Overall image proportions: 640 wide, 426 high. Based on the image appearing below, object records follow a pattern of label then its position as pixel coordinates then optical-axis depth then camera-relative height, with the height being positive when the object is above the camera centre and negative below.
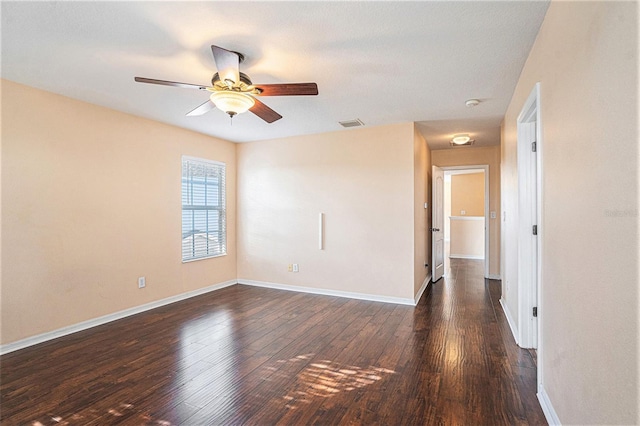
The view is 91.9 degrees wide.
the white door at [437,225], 5.52 -0.23
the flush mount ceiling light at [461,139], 4.77 +1.14
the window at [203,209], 4.67 +0.07
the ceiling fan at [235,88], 2.16 +0.95
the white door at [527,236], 2.70 -0.22
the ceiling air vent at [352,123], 4.16 +1.23
